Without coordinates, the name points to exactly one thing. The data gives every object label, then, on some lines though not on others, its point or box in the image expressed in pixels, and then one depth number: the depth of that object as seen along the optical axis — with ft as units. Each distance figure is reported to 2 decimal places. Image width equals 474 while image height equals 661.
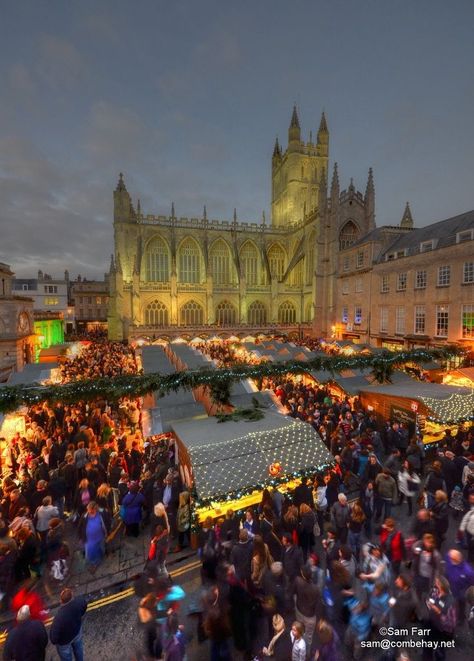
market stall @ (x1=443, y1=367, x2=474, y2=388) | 44.03
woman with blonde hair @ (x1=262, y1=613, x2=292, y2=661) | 12.26
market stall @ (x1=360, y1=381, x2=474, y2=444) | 32.48
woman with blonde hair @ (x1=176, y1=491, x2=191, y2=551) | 21.26
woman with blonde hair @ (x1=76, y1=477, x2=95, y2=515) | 23.02
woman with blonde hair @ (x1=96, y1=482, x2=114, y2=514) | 22.31
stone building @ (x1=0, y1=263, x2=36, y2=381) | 75.00
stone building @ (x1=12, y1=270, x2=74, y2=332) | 165.99
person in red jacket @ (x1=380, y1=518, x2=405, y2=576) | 17.25
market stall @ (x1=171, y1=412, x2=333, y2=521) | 21.40
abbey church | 130.11
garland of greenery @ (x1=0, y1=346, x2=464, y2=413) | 28.00
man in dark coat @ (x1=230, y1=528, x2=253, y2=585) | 15.19
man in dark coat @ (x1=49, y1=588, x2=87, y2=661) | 12.32
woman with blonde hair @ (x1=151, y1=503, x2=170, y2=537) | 20.10
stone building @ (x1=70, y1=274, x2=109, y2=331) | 197.47
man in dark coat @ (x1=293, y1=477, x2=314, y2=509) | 22.09
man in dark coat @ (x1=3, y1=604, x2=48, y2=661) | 11.58
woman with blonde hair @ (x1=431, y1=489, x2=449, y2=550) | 18.62
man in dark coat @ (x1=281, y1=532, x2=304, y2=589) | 15.93
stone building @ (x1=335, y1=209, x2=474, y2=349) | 65.16
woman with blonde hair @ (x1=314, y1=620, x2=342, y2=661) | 10.91
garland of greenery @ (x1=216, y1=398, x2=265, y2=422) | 28.32
